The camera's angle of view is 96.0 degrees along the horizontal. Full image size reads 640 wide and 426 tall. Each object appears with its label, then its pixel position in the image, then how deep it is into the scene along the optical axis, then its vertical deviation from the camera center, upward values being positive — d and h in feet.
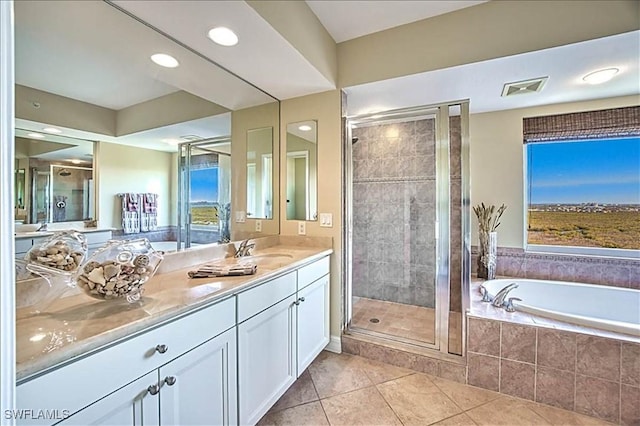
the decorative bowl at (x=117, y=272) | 3.27 -0.72
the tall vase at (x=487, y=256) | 9.53 -1.51
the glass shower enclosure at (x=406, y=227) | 7.57 -0.54
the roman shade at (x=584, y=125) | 8.65 +2.72
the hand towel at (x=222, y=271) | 4.91 -1.05
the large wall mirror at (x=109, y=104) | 3.79 +1.78
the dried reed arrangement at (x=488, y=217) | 9.95 -0.21
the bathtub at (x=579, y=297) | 8.20 -2.61
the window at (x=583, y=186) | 8.89 +0.84
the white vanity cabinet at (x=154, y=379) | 2.44 -1.73
